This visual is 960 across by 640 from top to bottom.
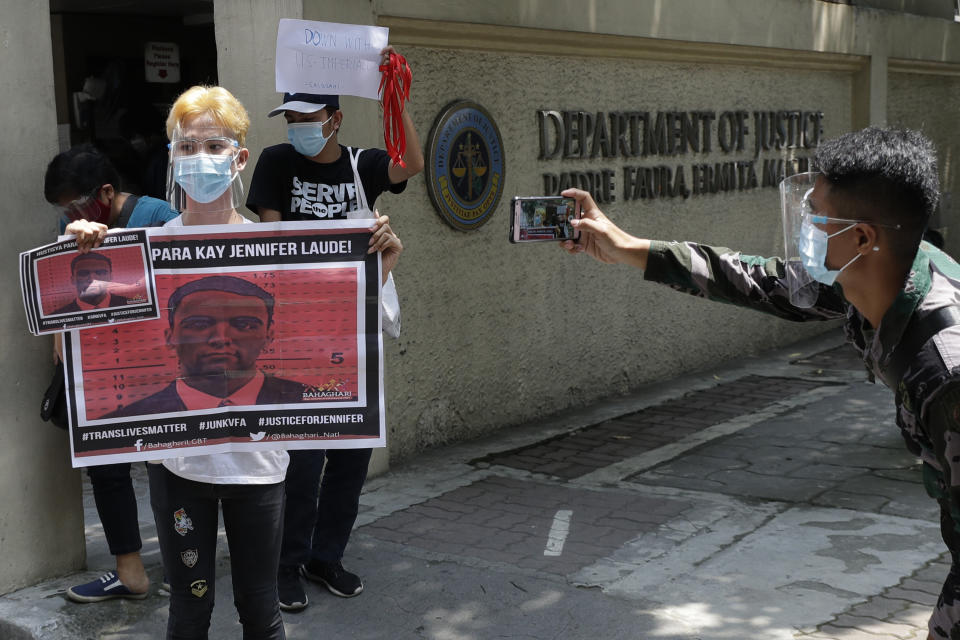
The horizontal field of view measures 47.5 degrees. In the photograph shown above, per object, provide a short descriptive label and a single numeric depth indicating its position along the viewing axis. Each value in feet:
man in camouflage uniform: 6.96
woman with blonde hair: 10.23
